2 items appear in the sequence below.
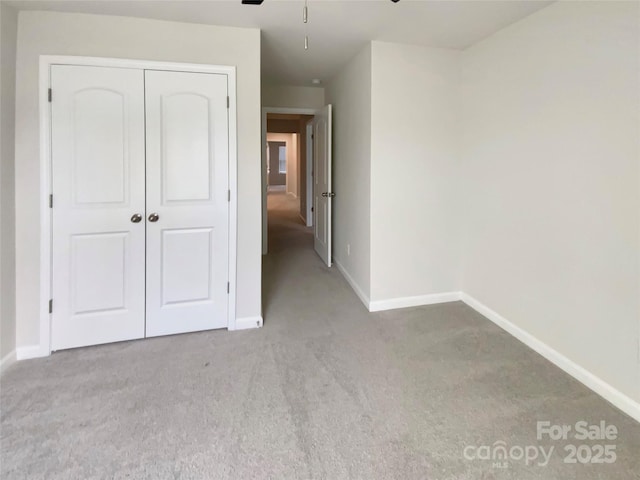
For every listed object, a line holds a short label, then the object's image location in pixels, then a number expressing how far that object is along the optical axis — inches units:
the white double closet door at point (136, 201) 100.9
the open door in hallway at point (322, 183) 175.8
